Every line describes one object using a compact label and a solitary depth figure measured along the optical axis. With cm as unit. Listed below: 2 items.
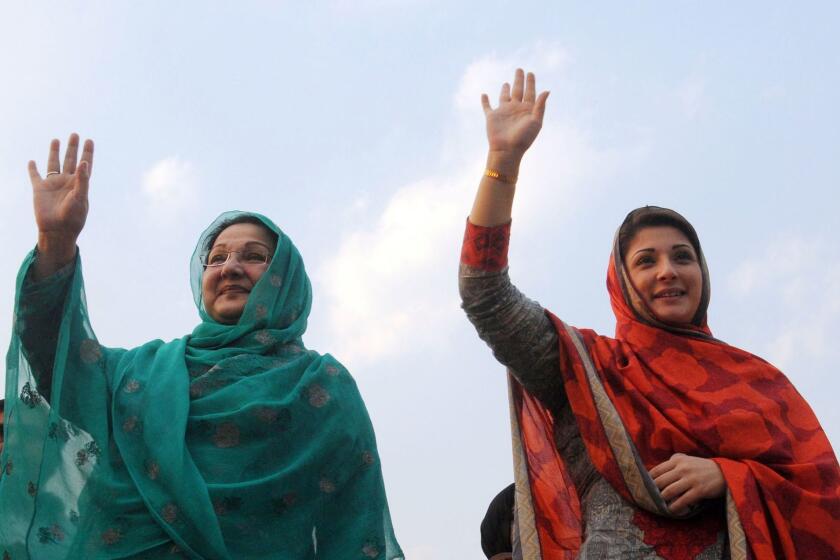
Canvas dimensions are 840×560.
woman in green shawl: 340
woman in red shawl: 352
